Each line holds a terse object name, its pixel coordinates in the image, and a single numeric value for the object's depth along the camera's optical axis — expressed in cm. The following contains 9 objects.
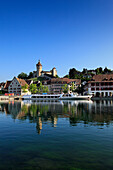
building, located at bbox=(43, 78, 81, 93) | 15488
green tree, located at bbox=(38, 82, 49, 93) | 13954
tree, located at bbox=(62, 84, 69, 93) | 13731
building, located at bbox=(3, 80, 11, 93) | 16345
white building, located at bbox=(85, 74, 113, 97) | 11425
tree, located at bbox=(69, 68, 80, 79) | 18900
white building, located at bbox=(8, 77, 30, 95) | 15421
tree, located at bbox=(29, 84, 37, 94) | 13650
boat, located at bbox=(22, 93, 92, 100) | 10488
